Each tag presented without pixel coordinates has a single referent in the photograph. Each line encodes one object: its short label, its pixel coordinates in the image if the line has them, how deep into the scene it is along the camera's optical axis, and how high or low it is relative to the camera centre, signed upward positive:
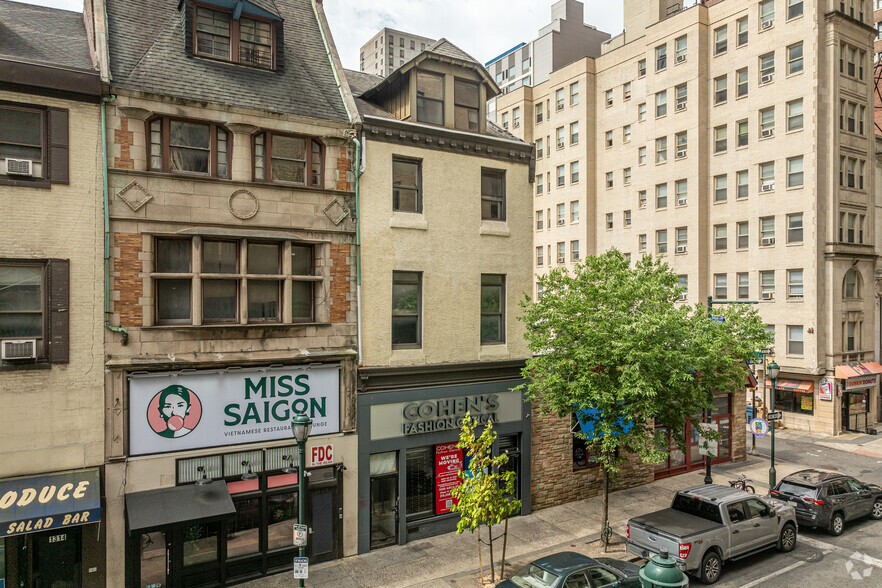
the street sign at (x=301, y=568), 11.74 -5.64
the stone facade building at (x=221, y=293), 13.66 +0.03
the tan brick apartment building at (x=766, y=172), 35.19 +8.49
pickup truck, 14.34 -6.22
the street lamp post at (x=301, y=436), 12.03 -3.01
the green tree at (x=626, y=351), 15.20 -1.59
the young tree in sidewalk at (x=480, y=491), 13.13 -4.62
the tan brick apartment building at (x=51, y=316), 12.39 -0.48
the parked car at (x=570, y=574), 11.83 -5.95
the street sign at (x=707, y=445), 18.05 -6.02
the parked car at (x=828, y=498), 17.61 -6.52
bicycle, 20.34 -6.88
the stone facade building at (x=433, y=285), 16.80 +0.28
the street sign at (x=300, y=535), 11.84 -5.00
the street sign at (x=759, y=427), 21.89 -5.14
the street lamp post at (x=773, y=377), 21.48 -3.34
